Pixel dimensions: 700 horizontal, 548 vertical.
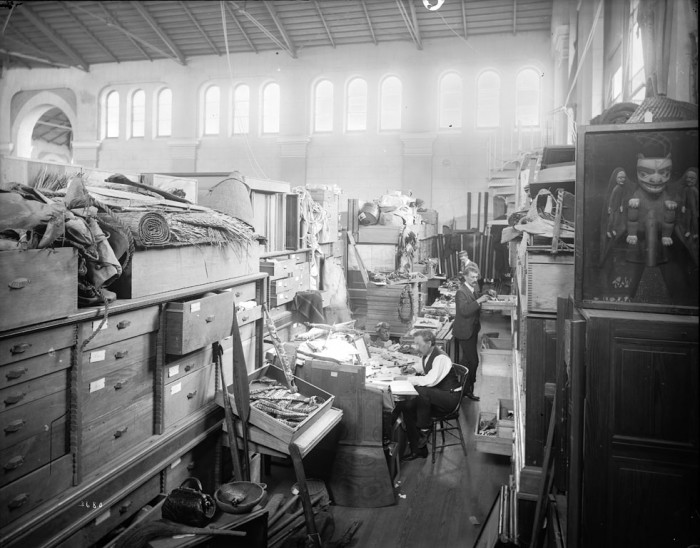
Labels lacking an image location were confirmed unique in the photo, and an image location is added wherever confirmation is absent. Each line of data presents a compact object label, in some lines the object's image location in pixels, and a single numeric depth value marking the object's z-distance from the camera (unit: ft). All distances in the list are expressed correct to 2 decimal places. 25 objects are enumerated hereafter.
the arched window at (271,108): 62.23
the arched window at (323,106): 60.80
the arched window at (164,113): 64.49
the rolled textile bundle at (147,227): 11.22
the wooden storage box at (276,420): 13.08
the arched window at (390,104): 58.80
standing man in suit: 26.32
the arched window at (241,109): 62.75
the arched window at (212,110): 63.21
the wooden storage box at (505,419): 18.62
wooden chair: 19.61
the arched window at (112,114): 65.51
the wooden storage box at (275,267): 22.21
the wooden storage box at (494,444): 18.37
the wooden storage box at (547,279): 11.46
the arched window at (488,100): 55.88
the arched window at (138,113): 65.10
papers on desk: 18.54
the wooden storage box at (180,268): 11.25
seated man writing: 19.35
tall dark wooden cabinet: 6.61
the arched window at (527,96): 54.54
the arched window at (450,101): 57.06
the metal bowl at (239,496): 10.98
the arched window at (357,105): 59.52
